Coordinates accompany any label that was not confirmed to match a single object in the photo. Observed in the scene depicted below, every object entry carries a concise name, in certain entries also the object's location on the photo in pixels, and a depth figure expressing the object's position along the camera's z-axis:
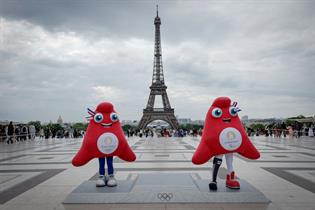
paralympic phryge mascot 5.67
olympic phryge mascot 5.99
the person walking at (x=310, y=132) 25.48
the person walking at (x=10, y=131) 20.54
